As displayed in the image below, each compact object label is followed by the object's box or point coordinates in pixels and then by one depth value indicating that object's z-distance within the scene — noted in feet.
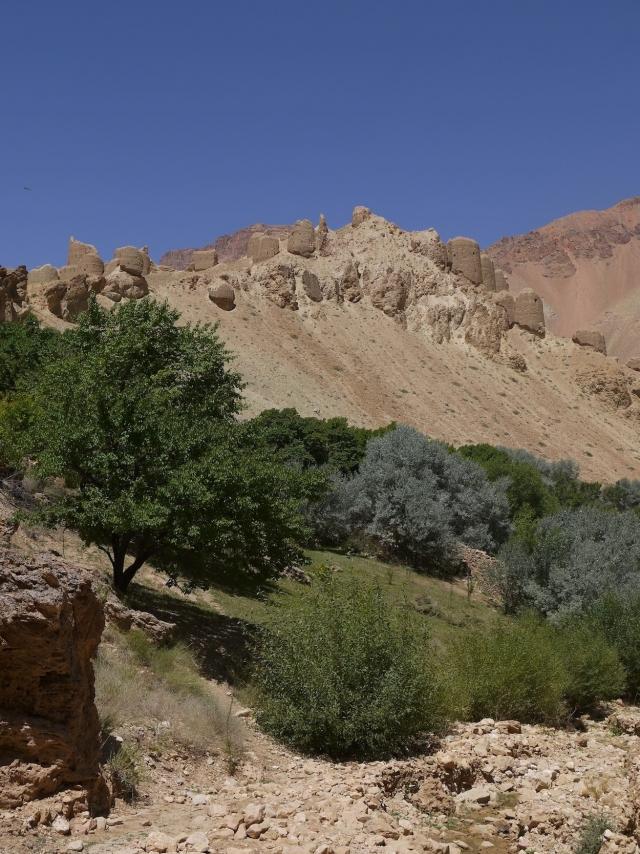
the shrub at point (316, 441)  103.76
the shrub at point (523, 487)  112.68
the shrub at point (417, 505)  91.35
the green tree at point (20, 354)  85.05
